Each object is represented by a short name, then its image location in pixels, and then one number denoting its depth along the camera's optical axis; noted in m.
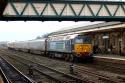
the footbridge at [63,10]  29.23
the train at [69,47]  36.75
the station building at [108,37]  41.25
